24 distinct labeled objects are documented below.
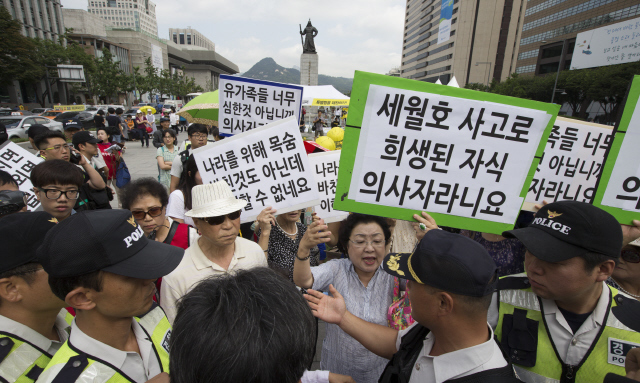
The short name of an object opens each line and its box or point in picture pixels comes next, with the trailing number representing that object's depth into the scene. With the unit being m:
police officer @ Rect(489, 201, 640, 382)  1.52
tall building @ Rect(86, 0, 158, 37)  139.25
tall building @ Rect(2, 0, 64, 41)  45.58
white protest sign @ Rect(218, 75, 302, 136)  4.36
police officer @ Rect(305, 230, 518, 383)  1.33
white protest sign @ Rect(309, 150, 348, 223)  3.45
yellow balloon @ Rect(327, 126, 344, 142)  8.30
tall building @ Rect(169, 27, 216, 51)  198.50
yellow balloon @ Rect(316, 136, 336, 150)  6.65
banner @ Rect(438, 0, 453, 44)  84.94
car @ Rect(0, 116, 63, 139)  17.62
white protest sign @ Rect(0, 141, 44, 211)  3.49
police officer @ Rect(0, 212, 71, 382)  1.42
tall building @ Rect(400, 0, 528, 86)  78.26
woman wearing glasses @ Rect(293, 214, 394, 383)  2.15
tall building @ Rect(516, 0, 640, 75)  44.28
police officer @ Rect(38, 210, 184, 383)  1.26
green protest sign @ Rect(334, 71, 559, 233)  2.06
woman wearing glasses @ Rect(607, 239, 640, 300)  2.18
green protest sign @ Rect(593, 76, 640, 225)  2.09
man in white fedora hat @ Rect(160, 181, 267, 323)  2.21
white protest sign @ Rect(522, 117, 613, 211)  2.69
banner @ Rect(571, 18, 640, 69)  36.00
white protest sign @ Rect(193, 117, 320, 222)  3.12
